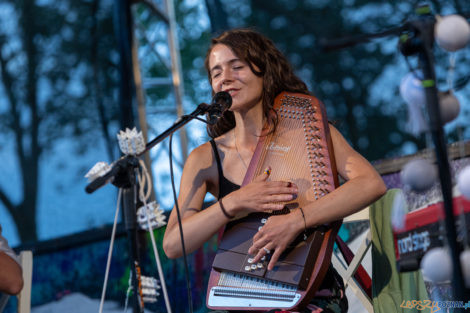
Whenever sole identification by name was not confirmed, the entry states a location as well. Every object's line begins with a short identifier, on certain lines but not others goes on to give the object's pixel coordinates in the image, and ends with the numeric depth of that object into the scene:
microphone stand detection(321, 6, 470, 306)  3.38
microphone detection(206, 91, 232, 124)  3.95
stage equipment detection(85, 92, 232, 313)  3.96
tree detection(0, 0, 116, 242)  7.82
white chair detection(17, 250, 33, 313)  4.48
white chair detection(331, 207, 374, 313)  4.25
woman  3.86
